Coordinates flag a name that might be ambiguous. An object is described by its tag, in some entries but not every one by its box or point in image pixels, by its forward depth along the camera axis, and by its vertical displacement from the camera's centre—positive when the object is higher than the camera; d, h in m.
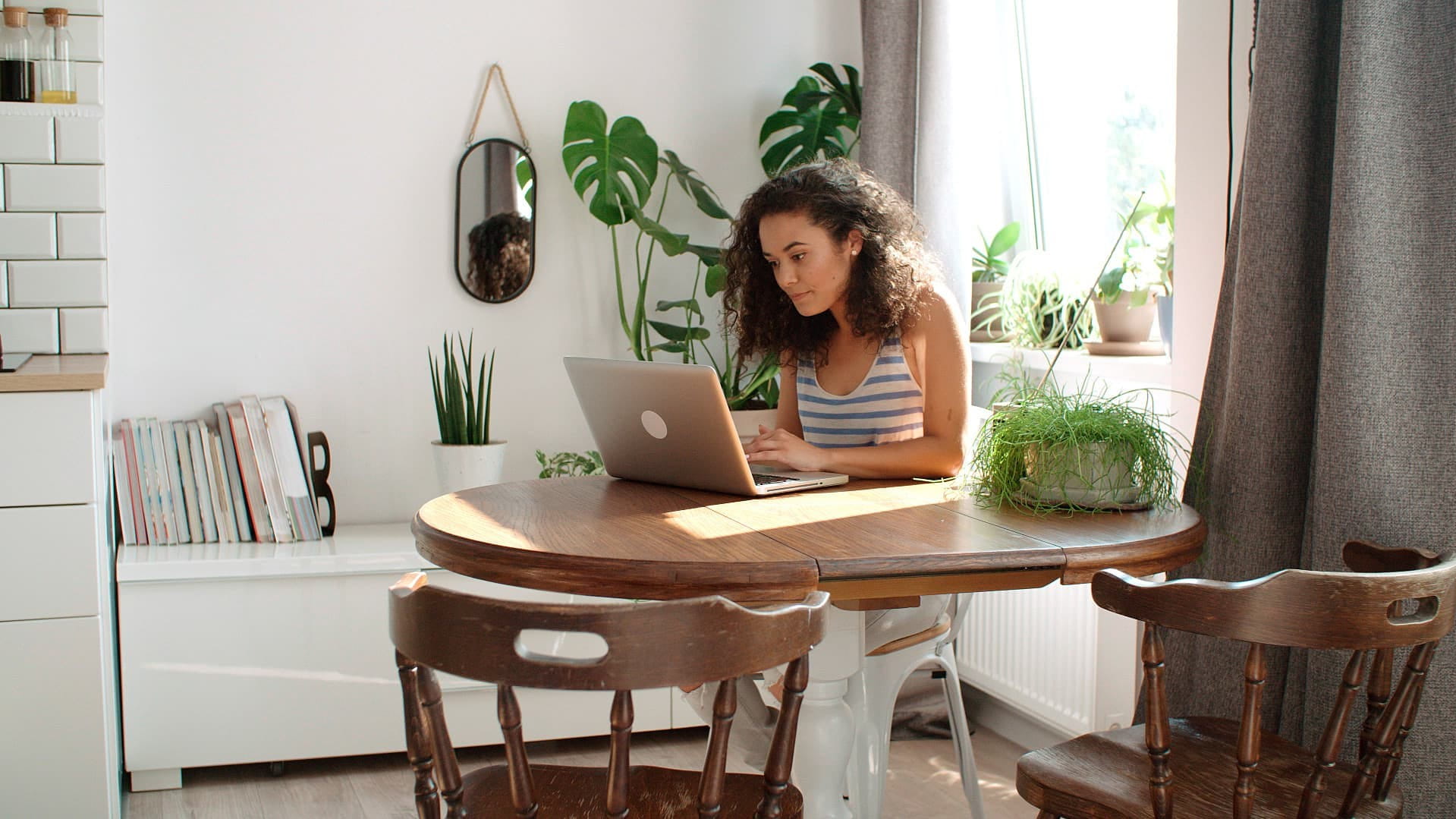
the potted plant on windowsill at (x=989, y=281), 3.25 +0.15
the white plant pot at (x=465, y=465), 3.05 -0.35
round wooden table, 1.44 -0.27
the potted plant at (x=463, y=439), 3.05 -0.29
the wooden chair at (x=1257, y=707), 1.29 -0.41
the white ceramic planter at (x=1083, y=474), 1.74 -0.19
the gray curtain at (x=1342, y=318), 1.66 +0.04
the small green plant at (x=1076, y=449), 1.75 -0.16
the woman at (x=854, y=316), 2.18 +0.03
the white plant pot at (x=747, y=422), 3.22 -0.24
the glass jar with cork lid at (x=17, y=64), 2.76 +0.56
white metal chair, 2.14 -0.65
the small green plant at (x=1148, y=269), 2.72 +0.16
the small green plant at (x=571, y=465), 3.18 -0.36
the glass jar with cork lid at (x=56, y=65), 2.80 +0.57
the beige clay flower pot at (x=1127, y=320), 2.76 +0.05
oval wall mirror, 3.29 +0.29
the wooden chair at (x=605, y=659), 1.14 -0.31
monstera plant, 3.20 +0.30
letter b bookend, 3.09 -0.40
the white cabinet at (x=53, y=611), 2.29 -0.56
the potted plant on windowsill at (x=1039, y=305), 2.95 +0.08
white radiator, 2.54 -0.72
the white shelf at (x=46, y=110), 2.79 +0.46
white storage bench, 2.75 -0.77
